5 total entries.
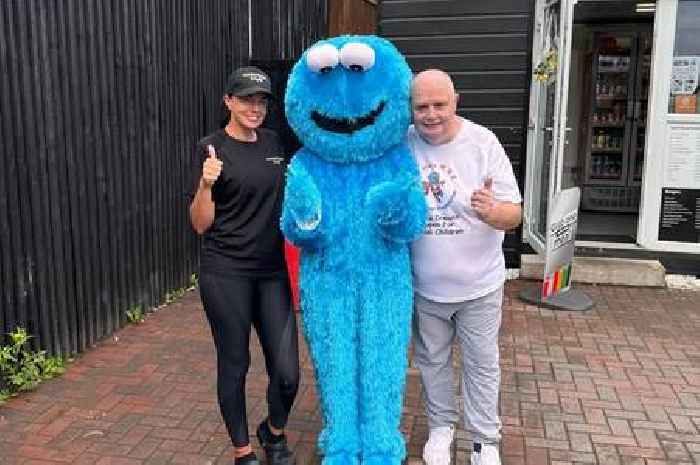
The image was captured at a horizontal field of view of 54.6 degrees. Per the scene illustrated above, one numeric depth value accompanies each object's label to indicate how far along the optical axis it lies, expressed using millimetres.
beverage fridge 8945
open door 5484
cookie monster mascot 2672
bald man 2719
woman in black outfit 2725
